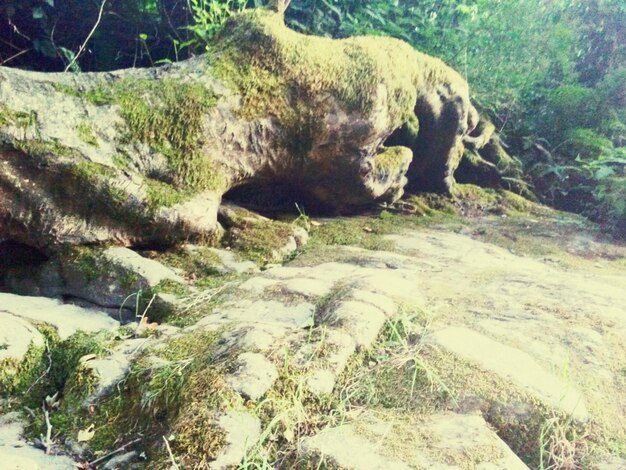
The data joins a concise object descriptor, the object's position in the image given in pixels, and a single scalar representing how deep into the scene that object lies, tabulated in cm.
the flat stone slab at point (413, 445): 157
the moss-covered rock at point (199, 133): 315
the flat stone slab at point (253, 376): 183
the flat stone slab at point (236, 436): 160
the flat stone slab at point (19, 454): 170
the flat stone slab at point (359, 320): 220
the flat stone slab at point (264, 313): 256
